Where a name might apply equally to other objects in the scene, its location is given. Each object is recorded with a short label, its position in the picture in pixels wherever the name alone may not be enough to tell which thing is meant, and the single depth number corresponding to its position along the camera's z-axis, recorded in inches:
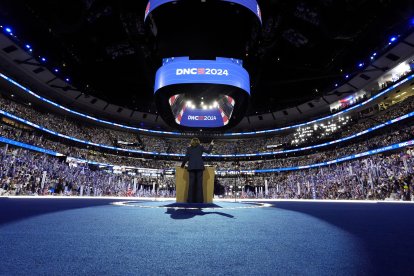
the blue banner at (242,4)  502.6
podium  343.0
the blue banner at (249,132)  1131.5
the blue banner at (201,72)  546.0
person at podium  282.7
